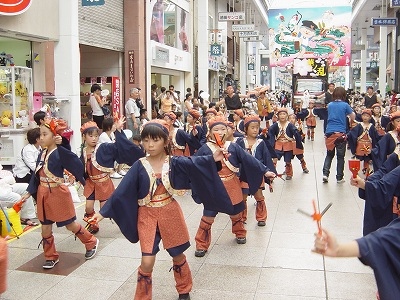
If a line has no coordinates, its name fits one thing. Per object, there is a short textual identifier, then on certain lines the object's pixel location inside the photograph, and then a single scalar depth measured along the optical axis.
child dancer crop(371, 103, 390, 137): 11.30
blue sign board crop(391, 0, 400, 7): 15.48
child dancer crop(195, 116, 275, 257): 5.75
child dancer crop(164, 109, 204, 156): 8.57
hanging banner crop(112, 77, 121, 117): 14.65
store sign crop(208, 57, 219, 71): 23.72
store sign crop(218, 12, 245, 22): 21.47
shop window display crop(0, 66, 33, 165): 9.15
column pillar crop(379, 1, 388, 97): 27.25
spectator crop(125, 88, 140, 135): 13.10
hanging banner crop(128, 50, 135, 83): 15.56
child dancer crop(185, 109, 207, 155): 8.52
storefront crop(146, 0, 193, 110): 17.31
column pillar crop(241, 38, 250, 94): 34.88
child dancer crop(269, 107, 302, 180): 10.65
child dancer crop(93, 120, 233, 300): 4.28
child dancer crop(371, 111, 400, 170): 6.12
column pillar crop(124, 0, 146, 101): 15.38
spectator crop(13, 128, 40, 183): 7.53
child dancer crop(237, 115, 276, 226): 7.04
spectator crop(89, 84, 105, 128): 12.16
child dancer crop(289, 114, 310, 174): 11.00
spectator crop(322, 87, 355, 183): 9.96
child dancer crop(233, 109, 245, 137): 10.23
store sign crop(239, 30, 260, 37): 25.11
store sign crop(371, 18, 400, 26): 20.01
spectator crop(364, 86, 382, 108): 16.90
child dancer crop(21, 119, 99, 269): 5.41
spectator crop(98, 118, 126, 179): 8.19
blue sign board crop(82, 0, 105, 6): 11.60
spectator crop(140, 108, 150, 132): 13.62
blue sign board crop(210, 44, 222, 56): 23.14
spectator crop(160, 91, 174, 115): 15.91
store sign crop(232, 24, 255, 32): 23.12
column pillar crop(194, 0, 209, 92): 22.69
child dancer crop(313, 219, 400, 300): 2.56
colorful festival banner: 31.72
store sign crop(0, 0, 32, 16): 8.86
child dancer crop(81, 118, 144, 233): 6.52
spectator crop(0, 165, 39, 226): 6.69
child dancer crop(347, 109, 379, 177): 10.13
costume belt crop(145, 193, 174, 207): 4.29
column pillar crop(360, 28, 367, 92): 38.53
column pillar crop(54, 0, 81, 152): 11.09
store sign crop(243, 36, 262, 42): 25.84
